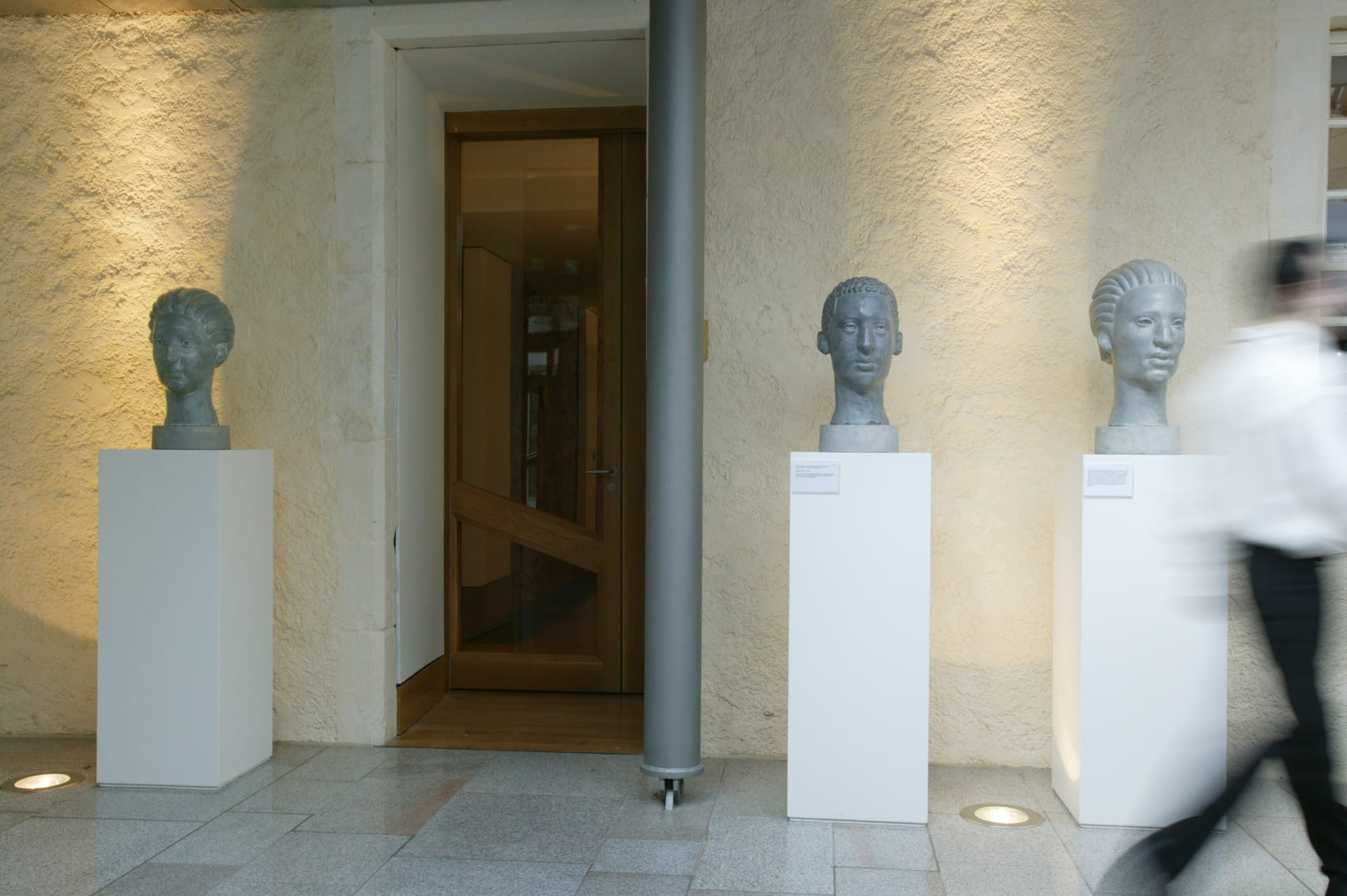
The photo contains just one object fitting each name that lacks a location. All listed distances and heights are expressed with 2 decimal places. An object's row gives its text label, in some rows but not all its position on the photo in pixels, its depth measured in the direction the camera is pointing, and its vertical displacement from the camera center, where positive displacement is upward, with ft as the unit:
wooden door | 17.53 +0.15
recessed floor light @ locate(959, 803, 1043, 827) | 11.80 -4.27
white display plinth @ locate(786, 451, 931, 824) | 11.69 -2.32
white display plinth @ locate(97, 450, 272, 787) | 12.80 -2.32
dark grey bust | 13.14 +0.65
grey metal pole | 12.19 +0.39
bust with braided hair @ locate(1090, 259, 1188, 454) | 11.59 +0.77
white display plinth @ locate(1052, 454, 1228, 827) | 11.46 -2.47
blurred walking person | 8.19 -0.55
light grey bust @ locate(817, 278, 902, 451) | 11.78 +0.63
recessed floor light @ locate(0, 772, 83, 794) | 12.92 -4.33
